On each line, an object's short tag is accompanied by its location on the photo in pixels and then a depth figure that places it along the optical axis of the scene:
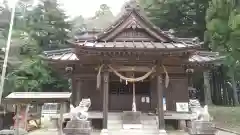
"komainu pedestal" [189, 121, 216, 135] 7.28
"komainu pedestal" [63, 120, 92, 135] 7.21
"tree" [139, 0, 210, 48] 19.47
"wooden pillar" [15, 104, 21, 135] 8.33
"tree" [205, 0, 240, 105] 9.60
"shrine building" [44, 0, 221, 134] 8.36
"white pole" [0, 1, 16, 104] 9.17
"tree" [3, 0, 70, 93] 17.61
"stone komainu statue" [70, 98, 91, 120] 7.43
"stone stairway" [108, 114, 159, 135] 8.80
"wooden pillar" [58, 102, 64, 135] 8.19
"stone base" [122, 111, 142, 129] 9.08
